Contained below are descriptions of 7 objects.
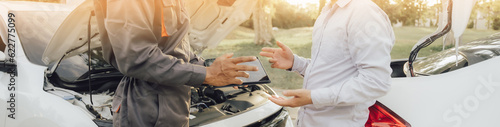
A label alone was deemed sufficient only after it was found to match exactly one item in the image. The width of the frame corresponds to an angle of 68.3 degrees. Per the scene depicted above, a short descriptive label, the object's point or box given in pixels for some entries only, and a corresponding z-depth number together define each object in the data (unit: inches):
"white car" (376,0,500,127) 56.5
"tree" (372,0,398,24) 379.2
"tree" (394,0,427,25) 347.5
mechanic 52.3
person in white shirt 50.1
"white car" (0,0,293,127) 79.6
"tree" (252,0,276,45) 578.9
